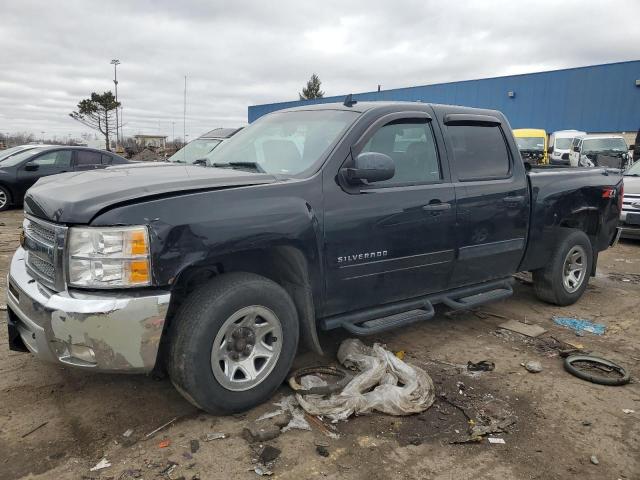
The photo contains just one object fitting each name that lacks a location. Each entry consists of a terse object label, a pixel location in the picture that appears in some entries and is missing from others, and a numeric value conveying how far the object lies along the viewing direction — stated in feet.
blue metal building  81.97
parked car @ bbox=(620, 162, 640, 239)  27.78
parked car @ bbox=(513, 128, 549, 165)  61.05
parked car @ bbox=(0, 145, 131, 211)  35.58
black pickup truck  8.41
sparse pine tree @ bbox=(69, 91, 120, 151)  135.74
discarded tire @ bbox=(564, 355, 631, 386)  11.76
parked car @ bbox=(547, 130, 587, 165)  66.28
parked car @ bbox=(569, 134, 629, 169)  54.95
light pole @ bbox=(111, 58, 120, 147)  137.18
